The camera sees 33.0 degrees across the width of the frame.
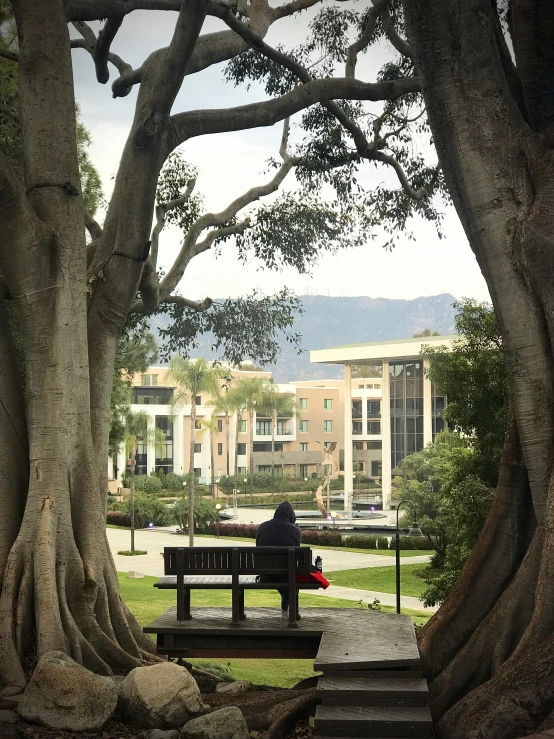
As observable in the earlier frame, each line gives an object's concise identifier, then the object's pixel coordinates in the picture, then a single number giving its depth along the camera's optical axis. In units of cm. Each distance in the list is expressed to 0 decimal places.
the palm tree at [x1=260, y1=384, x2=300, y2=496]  8044
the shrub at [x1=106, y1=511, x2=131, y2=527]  4600
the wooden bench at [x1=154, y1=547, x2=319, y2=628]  762
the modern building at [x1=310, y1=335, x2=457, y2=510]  5856
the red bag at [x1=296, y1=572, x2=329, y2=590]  821
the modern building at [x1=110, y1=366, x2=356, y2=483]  7281
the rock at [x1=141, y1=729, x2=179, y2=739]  600
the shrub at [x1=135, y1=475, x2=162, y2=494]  5744
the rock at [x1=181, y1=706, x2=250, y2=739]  597
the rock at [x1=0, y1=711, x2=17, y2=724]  617
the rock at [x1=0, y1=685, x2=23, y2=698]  686
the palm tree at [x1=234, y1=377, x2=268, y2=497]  7412
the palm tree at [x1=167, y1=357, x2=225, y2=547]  4974
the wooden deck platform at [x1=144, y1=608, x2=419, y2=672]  725
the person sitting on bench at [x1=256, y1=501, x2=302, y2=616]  841
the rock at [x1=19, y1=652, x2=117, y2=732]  616
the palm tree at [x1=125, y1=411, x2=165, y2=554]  5288
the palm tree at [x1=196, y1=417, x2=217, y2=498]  5731
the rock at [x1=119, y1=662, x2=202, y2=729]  636
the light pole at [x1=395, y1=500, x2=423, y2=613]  2708
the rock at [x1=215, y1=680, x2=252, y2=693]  808
